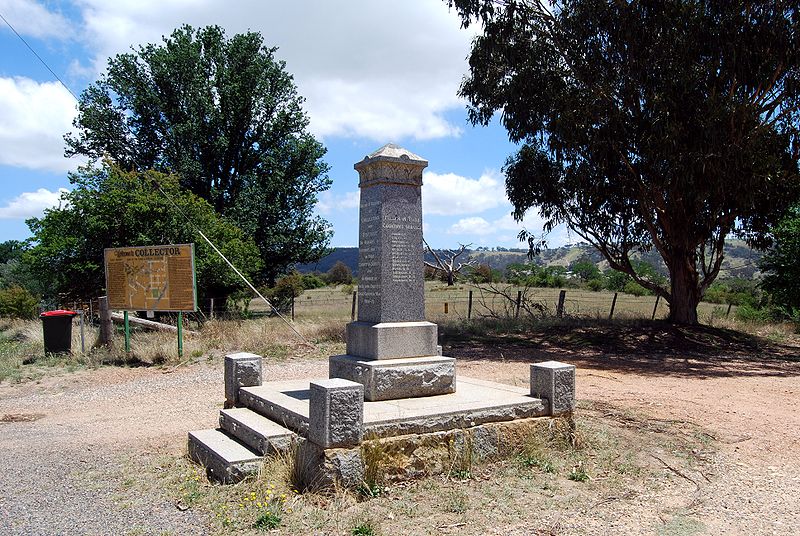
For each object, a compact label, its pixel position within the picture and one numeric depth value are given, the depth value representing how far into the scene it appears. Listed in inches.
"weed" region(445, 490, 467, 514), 212.2
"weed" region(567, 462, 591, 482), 241.8
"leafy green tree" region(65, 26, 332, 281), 1125.1
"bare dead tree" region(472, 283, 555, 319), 917.8
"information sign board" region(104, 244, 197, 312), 580.7
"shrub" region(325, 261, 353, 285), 2467.8
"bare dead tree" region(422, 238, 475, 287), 886.6
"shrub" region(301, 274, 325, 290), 2099.3
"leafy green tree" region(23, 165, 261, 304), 785.6
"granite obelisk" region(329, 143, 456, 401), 288.2
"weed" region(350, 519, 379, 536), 191.3
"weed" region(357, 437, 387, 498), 224.8
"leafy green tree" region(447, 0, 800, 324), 614.9
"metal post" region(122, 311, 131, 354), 577.5
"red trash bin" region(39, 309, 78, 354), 586.6
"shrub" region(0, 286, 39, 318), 1001.5
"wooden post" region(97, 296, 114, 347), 601.5
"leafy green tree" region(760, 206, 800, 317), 816.9
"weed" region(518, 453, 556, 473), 252.4
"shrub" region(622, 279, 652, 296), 1845.5
